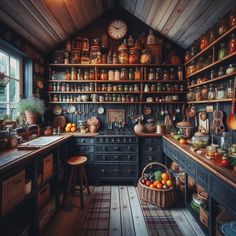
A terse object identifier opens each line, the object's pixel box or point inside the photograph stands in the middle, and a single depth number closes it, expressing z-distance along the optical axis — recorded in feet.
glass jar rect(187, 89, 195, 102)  10.57
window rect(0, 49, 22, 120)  8.66
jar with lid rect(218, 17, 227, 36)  6.95
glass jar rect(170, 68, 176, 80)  11.61
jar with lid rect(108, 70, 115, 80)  11.56
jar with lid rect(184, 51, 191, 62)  10.78
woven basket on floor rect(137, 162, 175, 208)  7.93
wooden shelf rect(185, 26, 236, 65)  6.34
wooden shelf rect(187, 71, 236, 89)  6.57
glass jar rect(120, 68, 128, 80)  11.53
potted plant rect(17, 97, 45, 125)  9.20
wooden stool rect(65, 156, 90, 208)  8.09
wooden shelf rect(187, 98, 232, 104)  6.71
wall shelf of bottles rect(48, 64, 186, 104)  11.46
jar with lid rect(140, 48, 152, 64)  11.34
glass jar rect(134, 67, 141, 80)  11.48
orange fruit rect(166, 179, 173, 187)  8.29
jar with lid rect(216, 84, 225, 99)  7.33
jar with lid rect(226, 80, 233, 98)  6.71
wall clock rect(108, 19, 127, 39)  11.70
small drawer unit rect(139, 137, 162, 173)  10.41
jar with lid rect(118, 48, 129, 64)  11.37
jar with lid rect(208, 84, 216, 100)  8.09
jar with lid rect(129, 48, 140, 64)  11.35
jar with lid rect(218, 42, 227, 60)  7.02
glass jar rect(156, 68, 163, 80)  11.60
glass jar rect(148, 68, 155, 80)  11.55
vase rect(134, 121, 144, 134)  11.19
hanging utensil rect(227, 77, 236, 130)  6.50
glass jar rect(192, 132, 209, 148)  7.54
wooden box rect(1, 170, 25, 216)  4.49
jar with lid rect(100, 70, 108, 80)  11.53
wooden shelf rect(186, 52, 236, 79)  6.36
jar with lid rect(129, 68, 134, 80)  11.57
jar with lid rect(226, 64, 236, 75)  6.56
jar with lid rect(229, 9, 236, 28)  6.22
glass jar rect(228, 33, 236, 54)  6.27
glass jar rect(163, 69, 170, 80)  11.55
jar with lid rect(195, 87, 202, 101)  9.41
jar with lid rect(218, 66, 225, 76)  7.47
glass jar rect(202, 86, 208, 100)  8.85
